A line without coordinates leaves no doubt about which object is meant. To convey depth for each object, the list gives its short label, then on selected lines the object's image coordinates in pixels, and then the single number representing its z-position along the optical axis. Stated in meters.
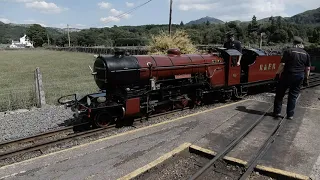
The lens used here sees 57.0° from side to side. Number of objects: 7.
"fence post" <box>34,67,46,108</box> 11.50
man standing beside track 8.77
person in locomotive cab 12.81
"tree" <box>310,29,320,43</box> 69.28
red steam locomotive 8.67
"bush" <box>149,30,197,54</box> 19.19
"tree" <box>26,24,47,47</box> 140.12
